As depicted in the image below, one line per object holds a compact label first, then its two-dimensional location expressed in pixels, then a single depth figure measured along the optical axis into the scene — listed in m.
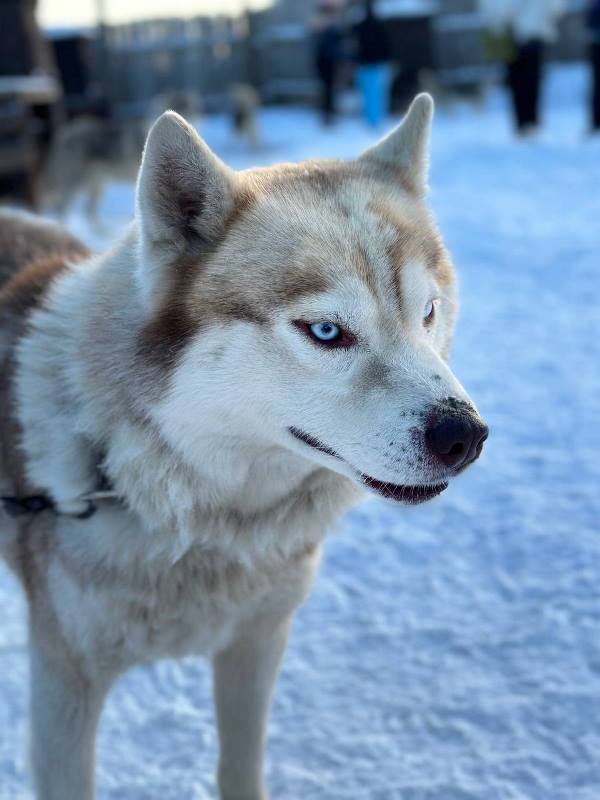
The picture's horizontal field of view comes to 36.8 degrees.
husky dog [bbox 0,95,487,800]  1.56
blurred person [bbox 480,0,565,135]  10.46
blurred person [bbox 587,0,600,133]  9.66
